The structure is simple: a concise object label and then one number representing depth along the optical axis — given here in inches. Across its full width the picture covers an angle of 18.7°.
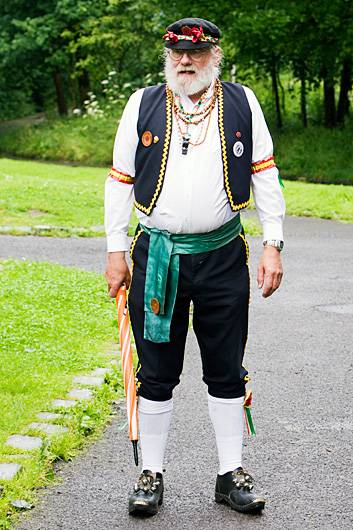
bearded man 178.2
